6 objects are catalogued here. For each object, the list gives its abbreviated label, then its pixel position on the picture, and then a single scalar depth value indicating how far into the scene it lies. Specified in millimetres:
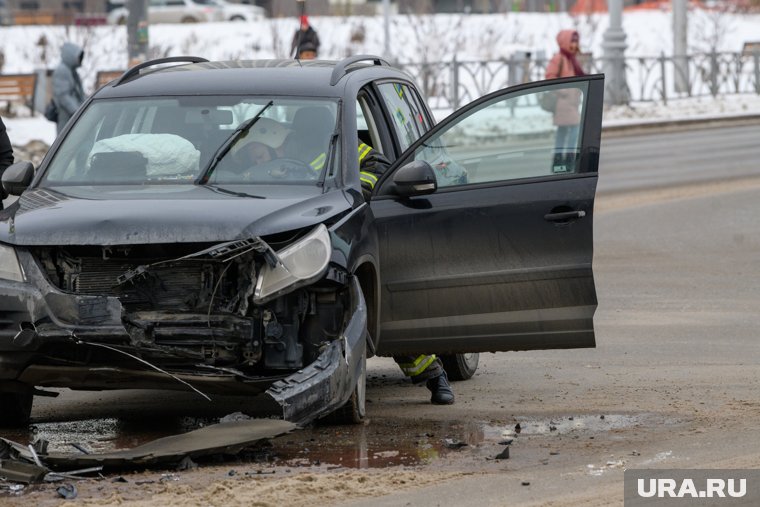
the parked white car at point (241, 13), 112250
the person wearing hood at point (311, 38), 47391
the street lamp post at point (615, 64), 61406
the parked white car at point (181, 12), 113000
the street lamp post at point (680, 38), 65375
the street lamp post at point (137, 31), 46969
